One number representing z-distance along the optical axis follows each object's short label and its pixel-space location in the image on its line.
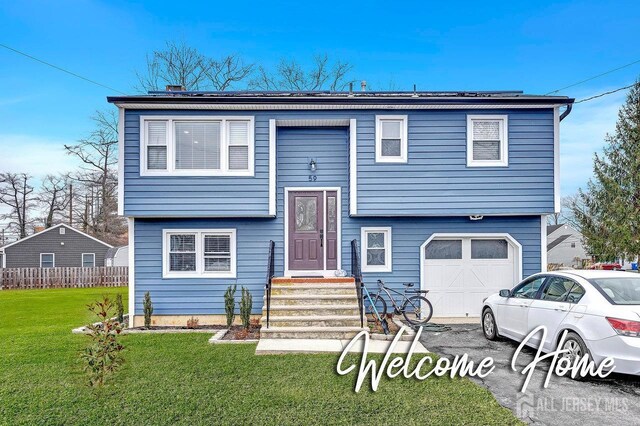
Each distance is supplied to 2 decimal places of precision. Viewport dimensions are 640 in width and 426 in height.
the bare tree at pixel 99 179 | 27.87
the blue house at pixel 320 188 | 9.18
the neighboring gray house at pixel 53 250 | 27.83
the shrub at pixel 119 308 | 9.30
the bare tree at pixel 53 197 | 37.28
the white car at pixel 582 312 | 4.82
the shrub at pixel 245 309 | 8.61
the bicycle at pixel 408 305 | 9.02
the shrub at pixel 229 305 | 8.88
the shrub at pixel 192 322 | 9.12
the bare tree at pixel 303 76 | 23.75
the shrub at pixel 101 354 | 4.73
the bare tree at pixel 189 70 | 23.06
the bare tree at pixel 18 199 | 37.09
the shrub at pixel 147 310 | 9.02
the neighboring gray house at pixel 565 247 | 39.91
